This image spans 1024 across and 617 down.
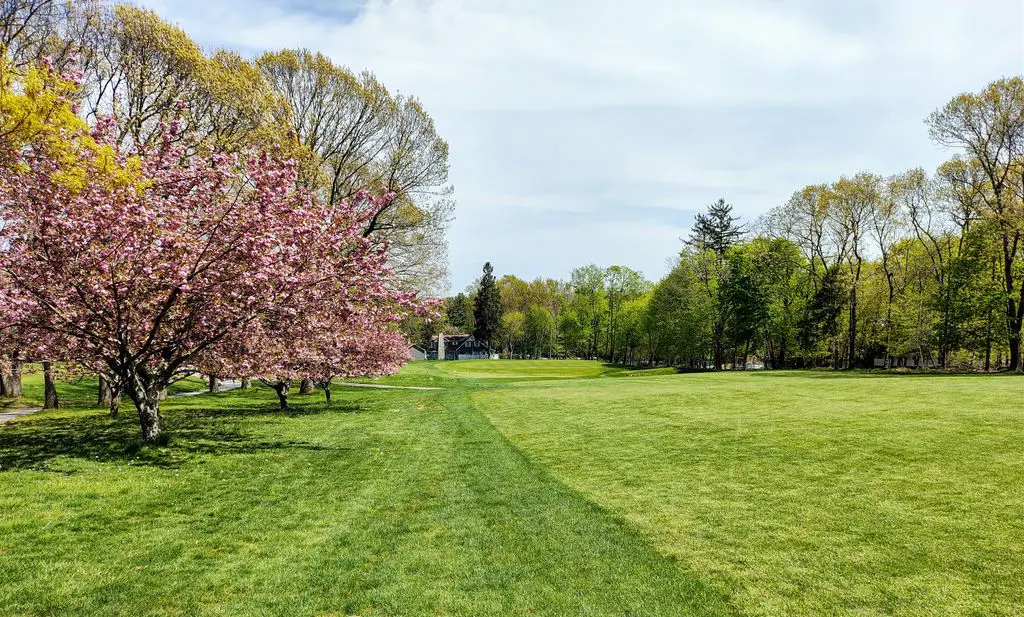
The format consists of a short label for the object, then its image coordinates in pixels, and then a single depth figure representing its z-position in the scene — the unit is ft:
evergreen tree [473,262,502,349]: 366.22
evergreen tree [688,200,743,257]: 222.07
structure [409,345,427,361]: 429.83
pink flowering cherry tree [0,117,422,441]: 34.14
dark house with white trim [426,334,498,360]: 407.44
